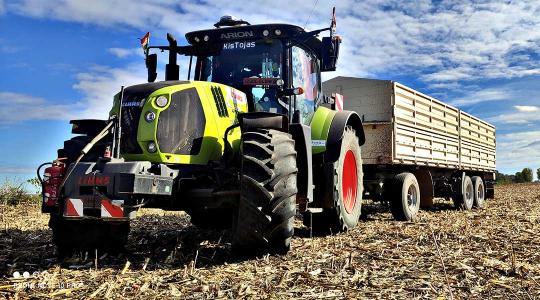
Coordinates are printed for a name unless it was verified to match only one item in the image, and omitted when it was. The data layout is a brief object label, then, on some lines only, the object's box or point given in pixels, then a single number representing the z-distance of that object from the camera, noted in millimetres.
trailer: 9703
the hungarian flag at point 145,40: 6953
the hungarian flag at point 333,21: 6406
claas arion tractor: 4789
